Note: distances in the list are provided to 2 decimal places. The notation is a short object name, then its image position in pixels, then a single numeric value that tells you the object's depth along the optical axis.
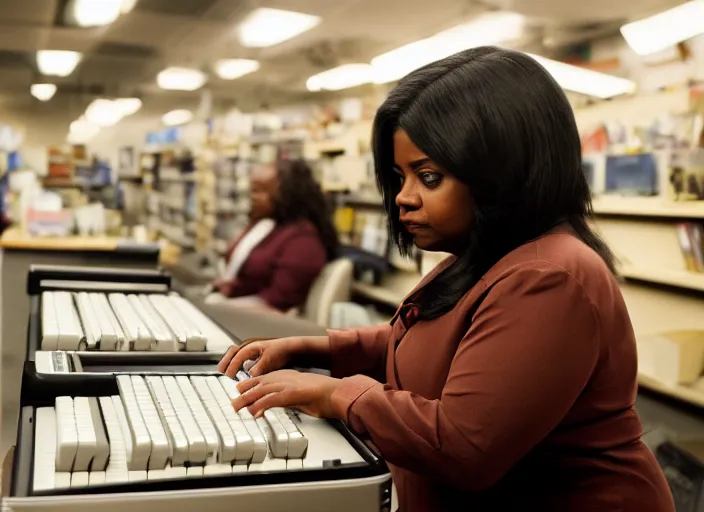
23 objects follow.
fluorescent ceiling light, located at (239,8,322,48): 5.75
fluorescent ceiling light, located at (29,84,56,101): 7.82
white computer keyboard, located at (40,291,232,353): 1.30
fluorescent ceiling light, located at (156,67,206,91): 8.10
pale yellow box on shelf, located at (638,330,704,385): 3.20
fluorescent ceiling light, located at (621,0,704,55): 3.49
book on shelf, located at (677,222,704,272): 3.22
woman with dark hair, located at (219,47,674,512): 0.91
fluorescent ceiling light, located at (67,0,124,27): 5.63
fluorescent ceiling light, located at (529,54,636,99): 3.92
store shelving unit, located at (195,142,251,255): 7.75
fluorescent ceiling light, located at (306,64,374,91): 6.48
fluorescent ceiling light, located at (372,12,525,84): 4.75
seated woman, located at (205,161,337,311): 4.32
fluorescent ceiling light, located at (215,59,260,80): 7.52
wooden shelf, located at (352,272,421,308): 5.41
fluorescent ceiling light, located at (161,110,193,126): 9.04
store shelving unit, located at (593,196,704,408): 3.21
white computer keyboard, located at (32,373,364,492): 0.78
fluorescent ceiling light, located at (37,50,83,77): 7.28
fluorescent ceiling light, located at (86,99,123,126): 8.02
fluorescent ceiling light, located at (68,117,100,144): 7.71
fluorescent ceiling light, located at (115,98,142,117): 8.51
